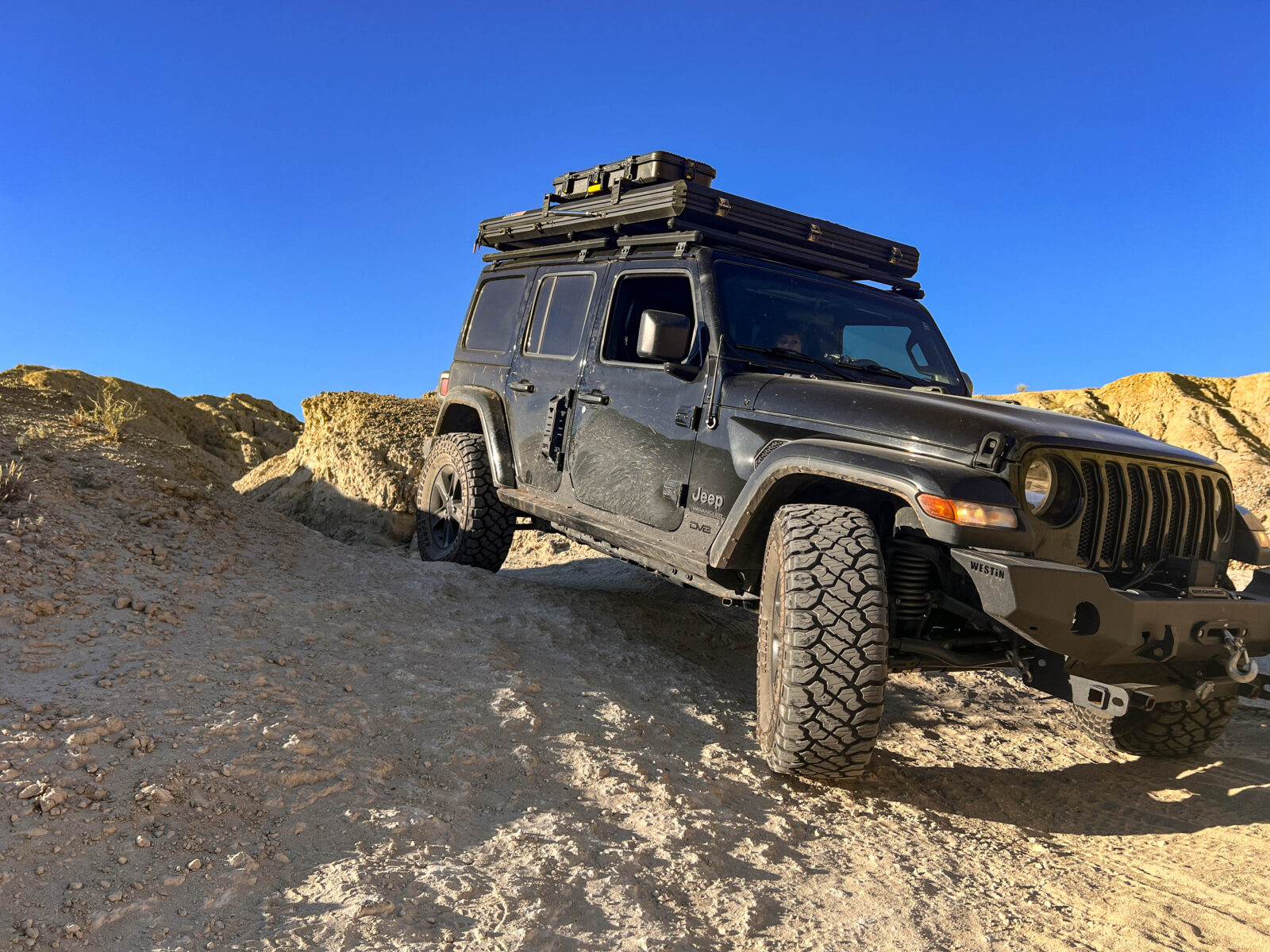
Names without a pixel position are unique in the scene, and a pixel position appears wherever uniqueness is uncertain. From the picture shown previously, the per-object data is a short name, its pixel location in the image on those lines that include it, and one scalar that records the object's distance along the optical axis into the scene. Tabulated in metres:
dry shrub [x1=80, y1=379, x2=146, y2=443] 6.54
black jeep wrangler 3.29
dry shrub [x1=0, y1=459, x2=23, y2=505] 4.97
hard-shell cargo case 5.27
